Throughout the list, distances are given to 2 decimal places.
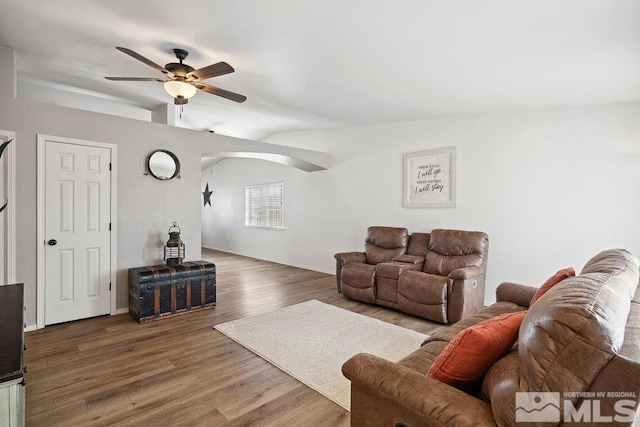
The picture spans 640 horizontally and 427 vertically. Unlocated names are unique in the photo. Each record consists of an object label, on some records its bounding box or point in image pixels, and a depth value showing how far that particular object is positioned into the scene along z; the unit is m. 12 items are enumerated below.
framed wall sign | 4.67
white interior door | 3.43
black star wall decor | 9.30
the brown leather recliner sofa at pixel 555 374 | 0.86
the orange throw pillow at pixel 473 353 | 1.27
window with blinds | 7.41
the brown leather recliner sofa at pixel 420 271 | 3.62
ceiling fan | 2.74
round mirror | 4.08
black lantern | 4.02
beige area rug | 2.50
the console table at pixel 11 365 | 1.13
